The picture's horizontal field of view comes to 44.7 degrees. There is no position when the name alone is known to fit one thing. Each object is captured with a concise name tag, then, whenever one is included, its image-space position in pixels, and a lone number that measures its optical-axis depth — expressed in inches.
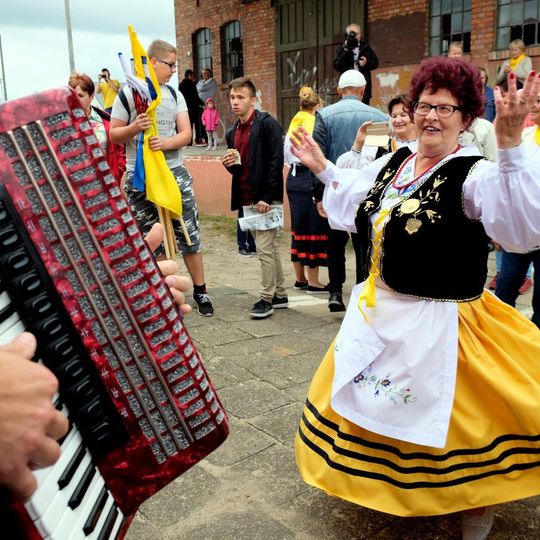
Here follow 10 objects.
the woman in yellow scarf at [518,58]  331.6
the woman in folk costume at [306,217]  226.2
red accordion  43.1
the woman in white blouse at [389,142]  173.9
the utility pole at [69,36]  648.4
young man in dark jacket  199.6
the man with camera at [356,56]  337.7
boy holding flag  179.3
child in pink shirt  521.3
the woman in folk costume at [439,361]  89.0
